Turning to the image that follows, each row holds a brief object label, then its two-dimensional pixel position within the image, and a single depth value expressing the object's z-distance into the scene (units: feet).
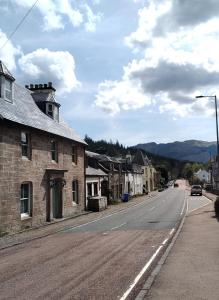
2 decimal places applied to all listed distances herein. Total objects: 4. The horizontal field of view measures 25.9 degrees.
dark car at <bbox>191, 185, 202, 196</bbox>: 260.01
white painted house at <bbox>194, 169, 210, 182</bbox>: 614.75
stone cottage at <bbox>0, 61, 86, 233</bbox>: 78.84
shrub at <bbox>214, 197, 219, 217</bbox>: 99.10
